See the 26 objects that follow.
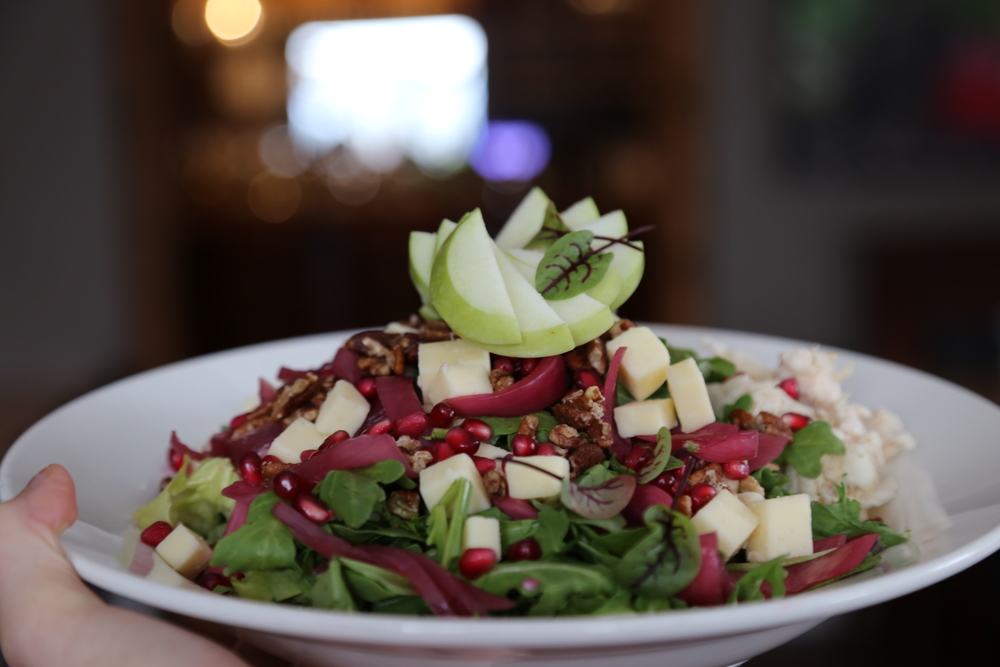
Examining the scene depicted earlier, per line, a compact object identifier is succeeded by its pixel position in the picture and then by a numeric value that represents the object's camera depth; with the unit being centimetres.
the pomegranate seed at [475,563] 34
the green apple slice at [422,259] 44
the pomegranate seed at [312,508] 35
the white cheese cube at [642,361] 40
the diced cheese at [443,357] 39
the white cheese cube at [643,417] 39
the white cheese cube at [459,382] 38
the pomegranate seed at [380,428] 38
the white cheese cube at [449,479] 35
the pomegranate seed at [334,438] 38
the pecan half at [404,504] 36
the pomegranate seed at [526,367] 40
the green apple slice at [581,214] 46
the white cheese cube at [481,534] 34
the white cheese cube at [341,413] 40
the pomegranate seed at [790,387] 44
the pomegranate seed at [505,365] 40
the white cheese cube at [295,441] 39
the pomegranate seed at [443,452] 37
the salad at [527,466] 34
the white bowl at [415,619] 30
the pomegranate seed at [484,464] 37
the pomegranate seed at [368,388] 41
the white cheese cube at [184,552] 36
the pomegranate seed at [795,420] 42
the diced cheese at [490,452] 37
